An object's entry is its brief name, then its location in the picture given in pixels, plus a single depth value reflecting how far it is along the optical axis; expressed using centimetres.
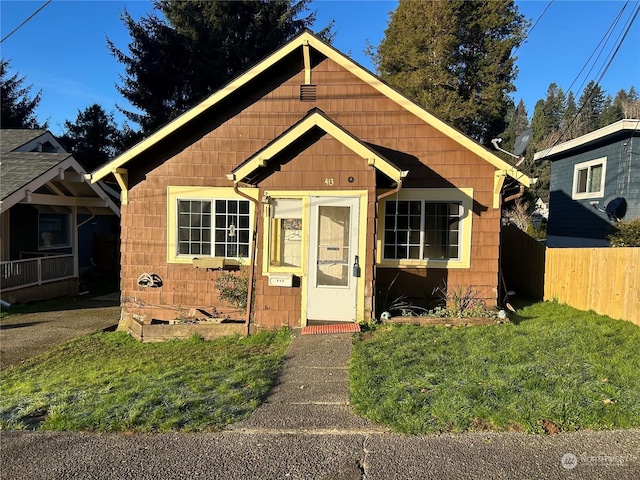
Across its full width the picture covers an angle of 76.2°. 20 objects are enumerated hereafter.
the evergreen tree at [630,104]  4054
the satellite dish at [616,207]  1258
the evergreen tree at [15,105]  2845
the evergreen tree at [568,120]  4478
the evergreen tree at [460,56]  2373
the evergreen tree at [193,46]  2139
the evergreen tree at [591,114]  5008
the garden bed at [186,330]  789
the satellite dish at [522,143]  924
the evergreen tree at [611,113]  5622
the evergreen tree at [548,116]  4762
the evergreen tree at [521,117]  8545
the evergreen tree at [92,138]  2591
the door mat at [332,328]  711
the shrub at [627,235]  1154
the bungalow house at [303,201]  759
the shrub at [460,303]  781
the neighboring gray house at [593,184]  1251
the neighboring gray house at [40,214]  1127
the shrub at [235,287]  865
